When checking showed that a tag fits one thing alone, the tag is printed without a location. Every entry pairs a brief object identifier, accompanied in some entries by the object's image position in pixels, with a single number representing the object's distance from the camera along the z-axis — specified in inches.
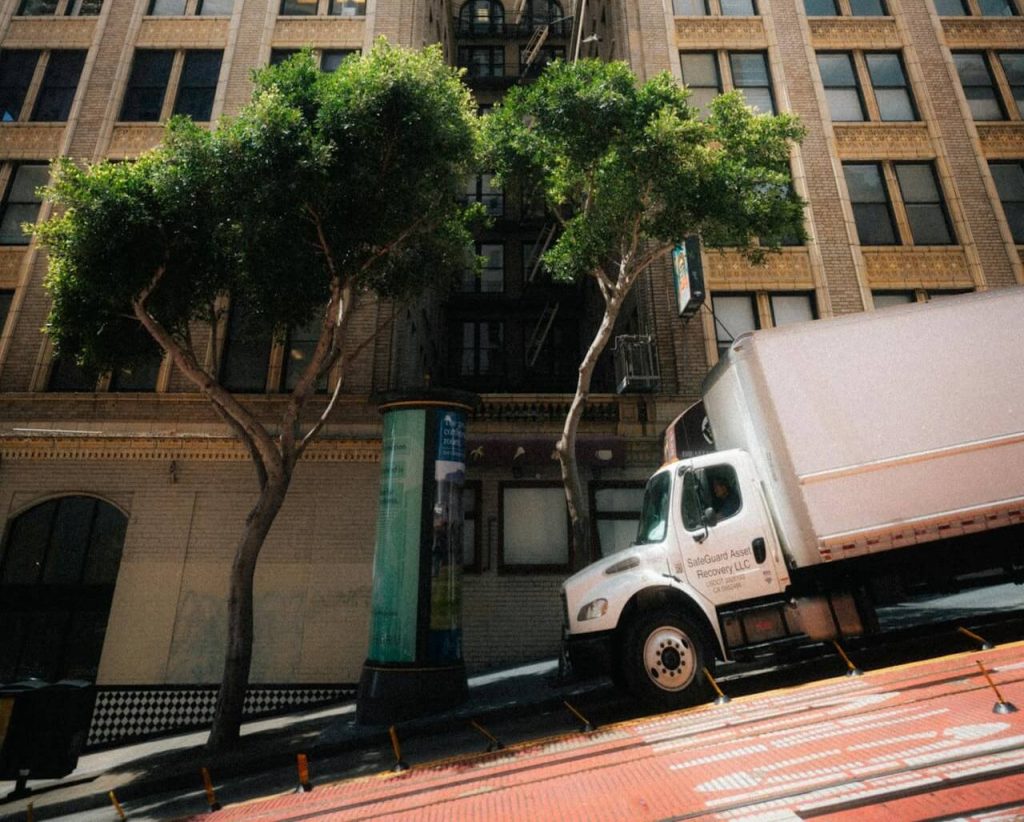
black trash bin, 287.9
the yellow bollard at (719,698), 257.5
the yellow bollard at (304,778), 237.4
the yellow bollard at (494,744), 265.1
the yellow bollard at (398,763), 246.5
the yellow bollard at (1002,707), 182.9
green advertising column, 357.4
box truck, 261.7
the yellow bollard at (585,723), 267.4
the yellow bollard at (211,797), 241.1
